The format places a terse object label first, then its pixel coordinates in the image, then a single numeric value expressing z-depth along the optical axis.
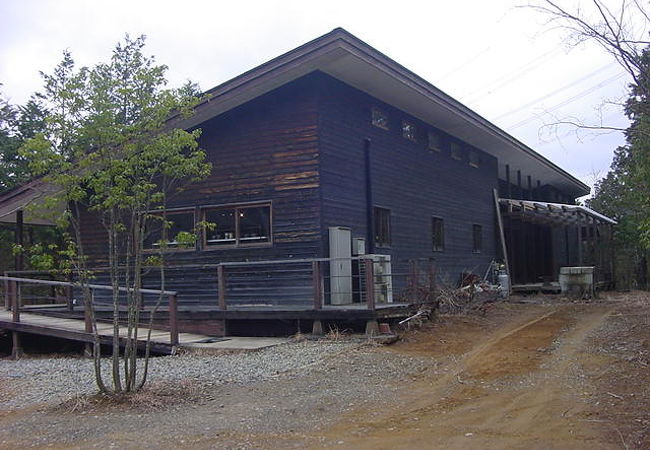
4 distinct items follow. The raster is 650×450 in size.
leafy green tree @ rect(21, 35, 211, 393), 7.64
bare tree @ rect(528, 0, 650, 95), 7.12
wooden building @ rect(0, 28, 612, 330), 13.24
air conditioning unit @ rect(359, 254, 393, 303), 13.56
